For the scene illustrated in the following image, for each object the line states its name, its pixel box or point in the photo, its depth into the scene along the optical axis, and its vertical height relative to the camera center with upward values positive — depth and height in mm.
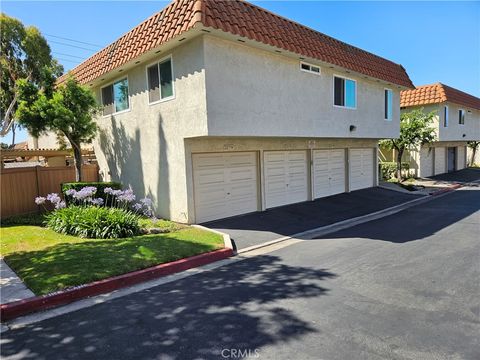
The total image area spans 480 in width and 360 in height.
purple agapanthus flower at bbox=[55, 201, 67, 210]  9594 -1296
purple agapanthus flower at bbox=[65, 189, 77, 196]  9641 -922
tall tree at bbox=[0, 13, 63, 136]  20859 +7279
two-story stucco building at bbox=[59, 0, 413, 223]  8984 +1741
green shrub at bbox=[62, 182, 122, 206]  10797 -909
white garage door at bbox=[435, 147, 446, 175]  26609 -1068
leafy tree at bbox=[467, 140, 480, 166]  33712 -4
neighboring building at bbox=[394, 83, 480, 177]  23500 +2281
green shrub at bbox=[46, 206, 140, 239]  8594 -1745
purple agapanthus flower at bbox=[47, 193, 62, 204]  9297 -1050
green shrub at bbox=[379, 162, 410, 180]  23169 -1464
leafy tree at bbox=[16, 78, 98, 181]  10828 +1780
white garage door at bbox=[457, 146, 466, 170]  30938 -981
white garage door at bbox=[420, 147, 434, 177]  24391 -1020
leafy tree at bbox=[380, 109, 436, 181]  20141 +1118
